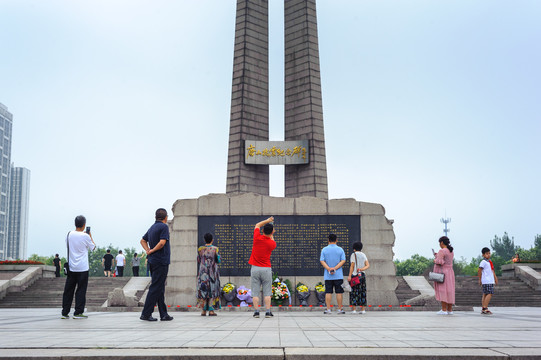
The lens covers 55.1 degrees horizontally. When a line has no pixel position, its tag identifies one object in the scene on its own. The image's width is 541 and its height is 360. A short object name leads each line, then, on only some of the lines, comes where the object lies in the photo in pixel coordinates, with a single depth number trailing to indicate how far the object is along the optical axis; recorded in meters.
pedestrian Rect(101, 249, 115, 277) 26.92
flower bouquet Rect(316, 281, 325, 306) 15.18
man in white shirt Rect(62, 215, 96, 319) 9.85
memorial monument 15.54
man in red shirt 10.27
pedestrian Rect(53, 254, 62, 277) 25.59
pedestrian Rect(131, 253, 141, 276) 26.62
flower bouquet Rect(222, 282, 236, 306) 14.99
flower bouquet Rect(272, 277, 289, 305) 14.80
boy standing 12.76
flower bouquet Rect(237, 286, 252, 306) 14.91
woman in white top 12.33
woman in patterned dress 10.96
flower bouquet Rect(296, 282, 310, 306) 15.10
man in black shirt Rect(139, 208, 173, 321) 9.31
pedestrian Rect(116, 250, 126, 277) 26.81
